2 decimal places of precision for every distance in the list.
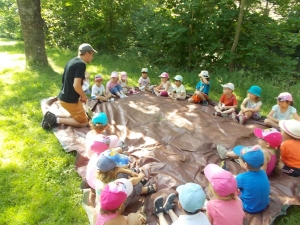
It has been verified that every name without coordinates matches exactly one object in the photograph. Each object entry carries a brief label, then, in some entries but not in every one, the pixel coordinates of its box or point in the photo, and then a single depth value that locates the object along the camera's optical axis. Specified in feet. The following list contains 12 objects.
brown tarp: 10.34
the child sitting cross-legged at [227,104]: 18.11
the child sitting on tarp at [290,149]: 11.11
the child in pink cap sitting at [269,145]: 10.72
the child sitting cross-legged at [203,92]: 20.51
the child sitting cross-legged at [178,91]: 21.57
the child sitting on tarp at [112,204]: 7.23
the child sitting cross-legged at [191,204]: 7.01
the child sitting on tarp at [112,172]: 8.48
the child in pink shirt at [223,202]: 7.73
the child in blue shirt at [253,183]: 8.84
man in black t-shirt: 14.08
